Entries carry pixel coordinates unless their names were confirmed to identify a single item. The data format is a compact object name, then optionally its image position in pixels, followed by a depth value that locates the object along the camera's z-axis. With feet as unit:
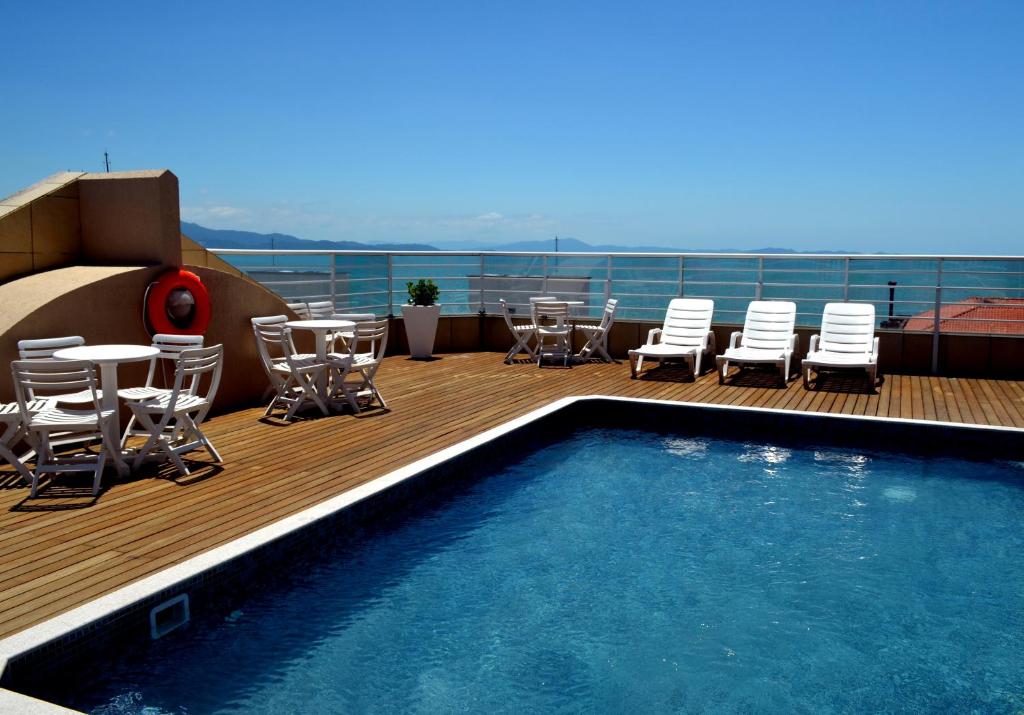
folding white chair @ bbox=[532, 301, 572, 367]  31.27
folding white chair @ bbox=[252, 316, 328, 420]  21.61
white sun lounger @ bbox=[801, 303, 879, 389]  26.55
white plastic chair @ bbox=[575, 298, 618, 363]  31.63
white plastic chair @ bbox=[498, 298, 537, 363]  32.27
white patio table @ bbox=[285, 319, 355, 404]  22.17
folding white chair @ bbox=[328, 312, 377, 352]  26.36
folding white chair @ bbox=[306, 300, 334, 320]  28.22
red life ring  20.04
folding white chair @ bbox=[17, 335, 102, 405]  16.58
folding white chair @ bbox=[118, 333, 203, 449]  16.76
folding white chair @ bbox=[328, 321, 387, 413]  22.25
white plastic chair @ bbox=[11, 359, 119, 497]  14.57
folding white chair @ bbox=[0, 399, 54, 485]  14.97
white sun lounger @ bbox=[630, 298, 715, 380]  28.63
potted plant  32.73
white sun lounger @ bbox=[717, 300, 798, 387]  27.32
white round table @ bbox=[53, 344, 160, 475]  15.62
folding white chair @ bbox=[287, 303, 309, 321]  27.58
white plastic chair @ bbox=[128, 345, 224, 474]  15.80
